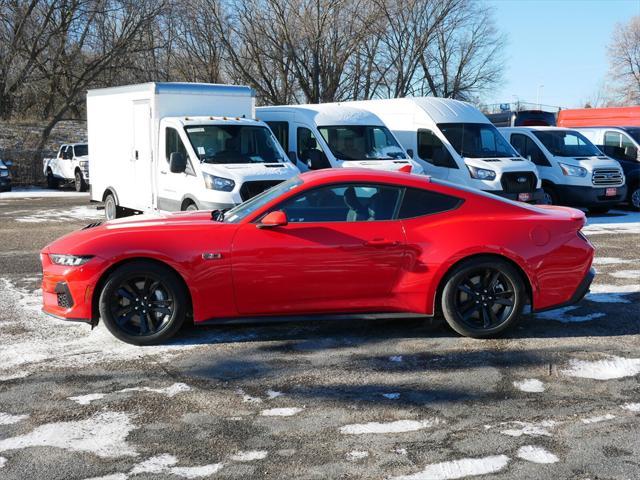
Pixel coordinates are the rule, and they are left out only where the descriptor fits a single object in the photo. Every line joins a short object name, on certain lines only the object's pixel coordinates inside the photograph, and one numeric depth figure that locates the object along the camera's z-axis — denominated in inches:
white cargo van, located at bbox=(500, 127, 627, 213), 622.5
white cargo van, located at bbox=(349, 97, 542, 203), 584.1
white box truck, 447.8
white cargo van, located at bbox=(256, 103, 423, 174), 561.9
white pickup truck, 1000.2
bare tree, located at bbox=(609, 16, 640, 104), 2711.6
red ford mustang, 235.8
